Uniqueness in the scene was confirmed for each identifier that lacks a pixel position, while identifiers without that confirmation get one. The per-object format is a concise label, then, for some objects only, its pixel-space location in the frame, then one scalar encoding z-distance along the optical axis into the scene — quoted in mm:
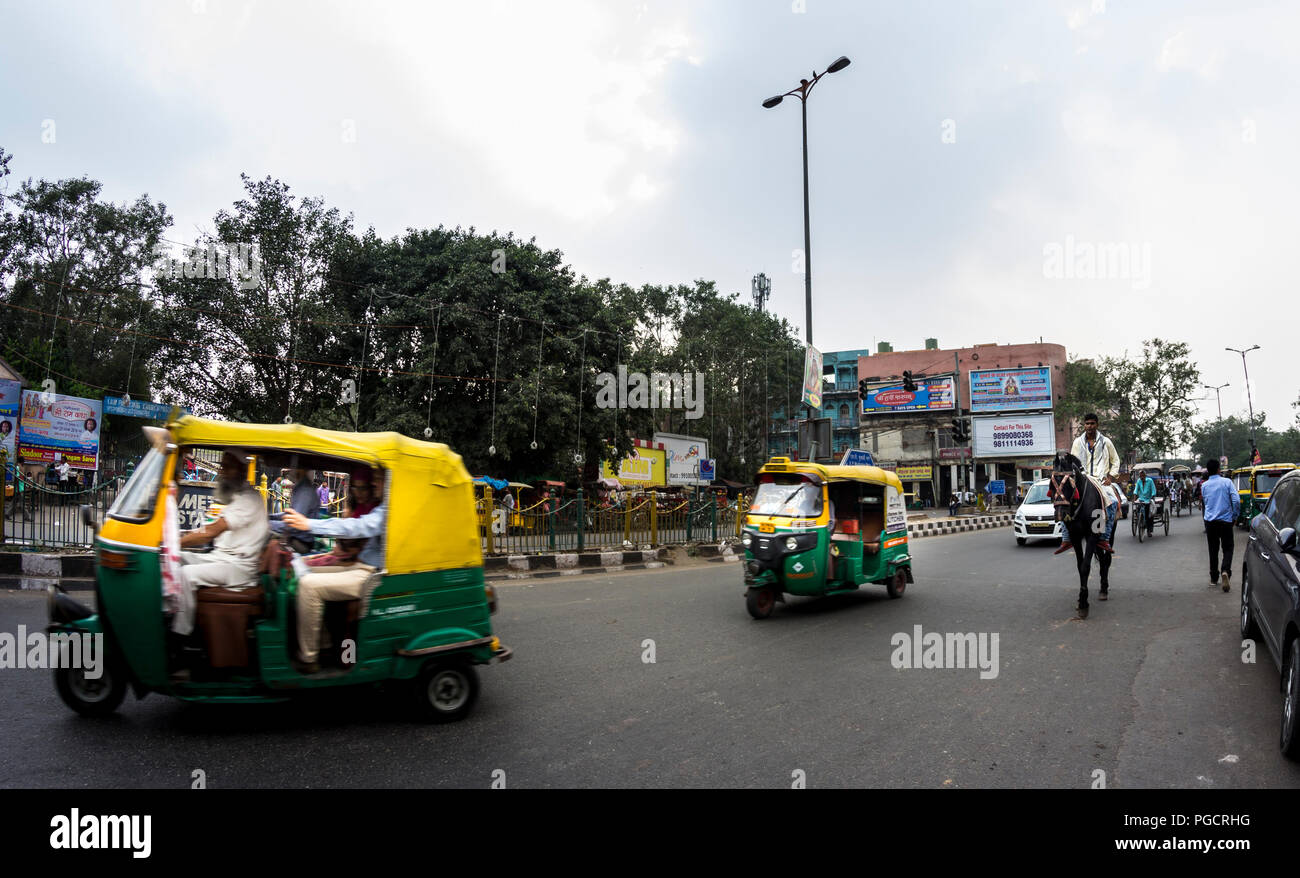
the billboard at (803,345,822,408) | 16203
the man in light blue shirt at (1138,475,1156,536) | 18375
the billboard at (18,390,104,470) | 24312
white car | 16984
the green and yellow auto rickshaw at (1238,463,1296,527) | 19641
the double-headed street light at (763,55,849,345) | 16547
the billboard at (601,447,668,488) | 40062
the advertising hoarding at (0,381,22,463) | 23891
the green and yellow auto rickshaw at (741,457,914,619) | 8250
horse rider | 8914
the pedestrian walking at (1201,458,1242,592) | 9469
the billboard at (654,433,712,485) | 43594
